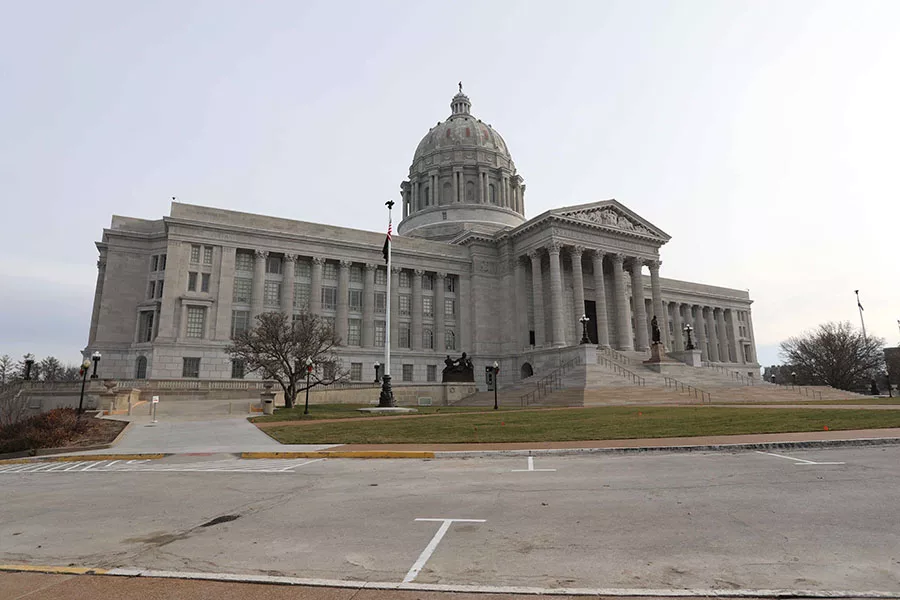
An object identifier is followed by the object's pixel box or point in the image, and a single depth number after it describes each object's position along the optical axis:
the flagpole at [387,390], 34.22
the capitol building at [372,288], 51.25
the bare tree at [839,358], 75.19
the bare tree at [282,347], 37.41
